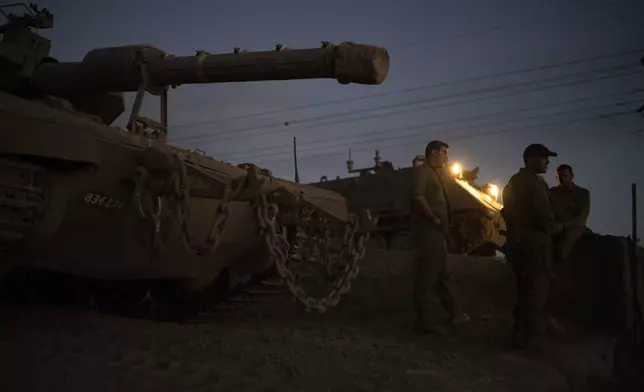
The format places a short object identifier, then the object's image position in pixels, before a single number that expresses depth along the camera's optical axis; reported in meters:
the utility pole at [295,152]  27.73
